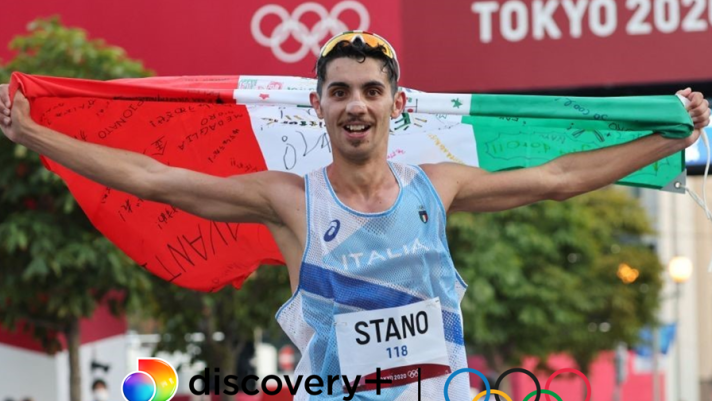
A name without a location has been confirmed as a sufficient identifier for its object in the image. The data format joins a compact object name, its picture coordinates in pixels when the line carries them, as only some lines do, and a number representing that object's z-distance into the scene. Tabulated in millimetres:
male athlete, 5059
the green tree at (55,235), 14055
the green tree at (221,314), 17906
